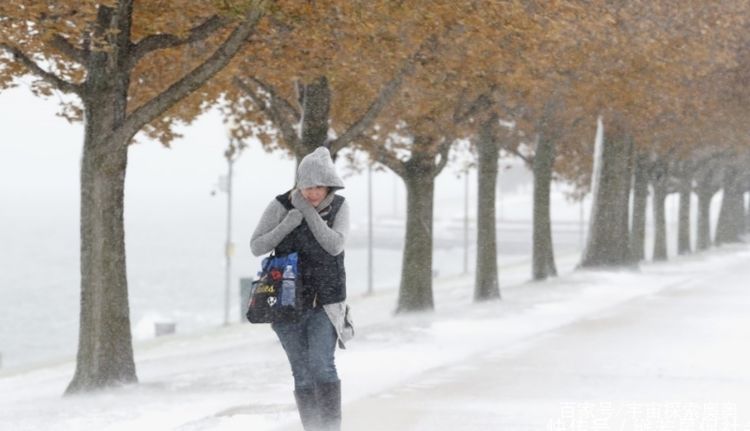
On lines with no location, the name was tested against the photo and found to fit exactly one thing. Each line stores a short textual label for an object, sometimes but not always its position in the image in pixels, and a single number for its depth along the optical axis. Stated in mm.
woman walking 16844
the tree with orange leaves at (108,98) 28719
